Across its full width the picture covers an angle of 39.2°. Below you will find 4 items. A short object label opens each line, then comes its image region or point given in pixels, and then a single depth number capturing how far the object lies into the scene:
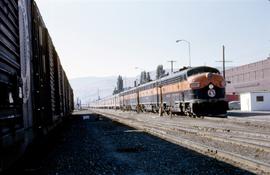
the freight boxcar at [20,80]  5.40
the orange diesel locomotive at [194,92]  28.27
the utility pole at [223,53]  51.72
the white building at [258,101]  47.88
